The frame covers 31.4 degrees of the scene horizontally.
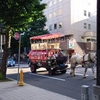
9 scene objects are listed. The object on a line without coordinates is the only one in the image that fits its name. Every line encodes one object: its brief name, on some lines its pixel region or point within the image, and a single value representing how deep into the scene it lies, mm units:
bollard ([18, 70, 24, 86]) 9828
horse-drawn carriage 14695
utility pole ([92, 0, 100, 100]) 3693
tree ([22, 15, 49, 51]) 37422
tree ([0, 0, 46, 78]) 10195
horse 12831
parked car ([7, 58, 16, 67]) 26306
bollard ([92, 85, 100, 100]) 3675
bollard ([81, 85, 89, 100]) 3978
